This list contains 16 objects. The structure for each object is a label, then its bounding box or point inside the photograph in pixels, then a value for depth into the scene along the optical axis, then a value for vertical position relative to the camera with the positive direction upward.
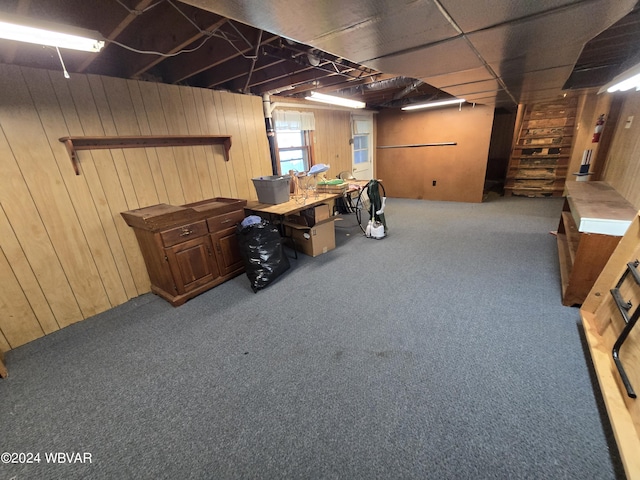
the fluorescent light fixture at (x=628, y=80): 2.14 +0.41
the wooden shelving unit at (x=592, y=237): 1.97 -0.80
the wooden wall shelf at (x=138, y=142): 2.27 +0.18
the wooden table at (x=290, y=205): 3.02 -0.64
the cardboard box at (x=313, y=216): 3.46 -0.86
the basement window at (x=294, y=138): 4.49 +0.20
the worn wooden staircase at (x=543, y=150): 5.68 -0.38
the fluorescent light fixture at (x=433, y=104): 5.01 +0.70
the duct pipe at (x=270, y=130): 3.69 +0.30
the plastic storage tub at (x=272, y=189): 3.25 -0.45
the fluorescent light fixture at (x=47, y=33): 1.26 +0.68
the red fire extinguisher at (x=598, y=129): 4.37 -0.01
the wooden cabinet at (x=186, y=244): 2.46 -0.85
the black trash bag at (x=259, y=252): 2.75 -1.01
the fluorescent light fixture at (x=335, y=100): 3.58 +0.66
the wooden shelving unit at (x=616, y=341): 1.15 -1.22
